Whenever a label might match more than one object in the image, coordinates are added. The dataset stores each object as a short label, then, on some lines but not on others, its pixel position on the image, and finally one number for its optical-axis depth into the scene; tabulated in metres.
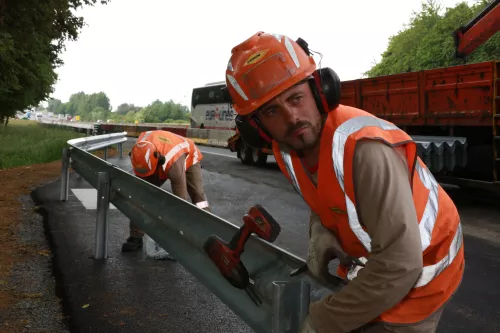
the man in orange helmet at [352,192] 1.52
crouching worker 5.45
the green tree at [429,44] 39.88
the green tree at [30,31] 12.14
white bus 30.97
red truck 8.77
